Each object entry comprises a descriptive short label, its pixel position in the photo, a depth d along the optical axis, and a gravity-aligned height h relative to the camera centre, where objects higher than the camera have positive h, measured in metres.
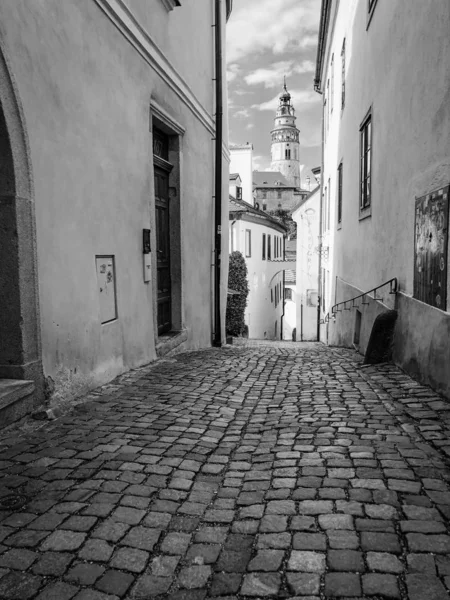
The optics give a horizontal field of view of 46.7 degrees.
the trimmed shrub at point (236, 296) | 22.70 -1.43
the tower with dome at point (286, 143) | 127.12 +29.33
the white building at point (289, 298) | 44.33 -3.80
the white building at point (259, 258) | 26.64 +0.32
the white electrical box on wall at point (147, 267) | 6.60 -0.04
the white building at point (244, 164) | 33.75 +6.44
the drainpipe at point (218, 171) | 10.48 +1.87
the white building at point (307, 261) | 26.70 +0.08
